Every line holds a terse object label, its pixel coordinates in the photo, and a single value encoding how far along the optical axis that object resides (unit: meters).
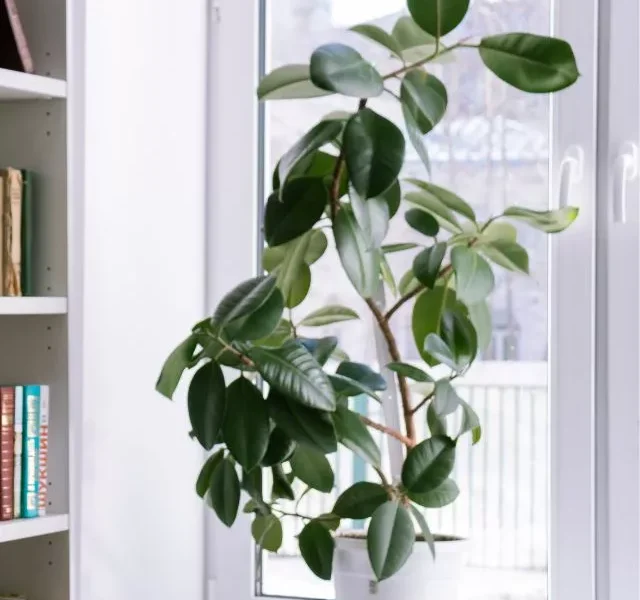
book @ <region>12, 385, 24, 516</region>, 3.33
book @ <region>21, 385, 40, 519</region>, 3.34
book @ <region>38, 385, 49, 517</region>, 3.36
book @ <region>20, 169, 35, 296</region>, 3.37
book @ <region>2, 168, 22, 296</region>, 3.34
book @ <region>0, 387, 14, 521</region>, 3.31
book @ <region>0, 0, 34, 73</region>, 3.35
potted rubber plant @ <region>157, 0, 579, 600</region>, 3.02
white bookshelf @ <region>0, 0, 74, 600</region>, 3.37
